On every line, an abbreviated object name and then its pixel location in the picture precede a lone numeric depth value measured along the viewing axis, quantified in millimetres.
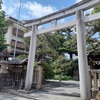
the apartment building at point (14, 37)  17726
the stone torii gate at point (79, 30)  4466
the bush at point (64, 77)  13972
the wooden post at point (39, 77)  6717
